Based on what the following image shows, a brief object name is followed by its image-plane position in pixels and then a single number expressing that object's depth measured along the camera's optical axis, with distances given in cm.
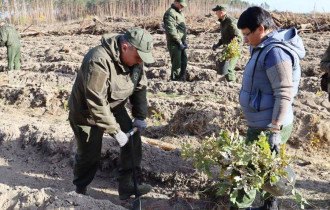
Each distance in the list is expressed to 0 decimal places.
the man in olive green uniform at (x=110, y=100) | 306
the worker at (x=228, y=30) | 740
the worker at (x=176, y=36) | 770
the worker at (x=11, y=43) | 1049
